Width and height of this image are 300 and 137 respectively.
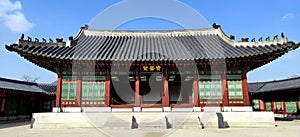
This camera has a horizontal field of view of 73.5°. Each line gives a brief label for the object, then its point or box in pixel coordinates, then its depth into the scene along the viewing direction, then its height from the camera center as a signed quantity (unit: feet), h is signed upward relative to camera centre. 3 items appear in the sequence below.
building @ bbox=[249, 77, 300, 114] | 76.44 -3.61
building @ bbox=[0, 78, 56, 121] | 71.87 -3.55
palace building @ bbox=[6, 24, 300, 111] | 47.60 +5.73
